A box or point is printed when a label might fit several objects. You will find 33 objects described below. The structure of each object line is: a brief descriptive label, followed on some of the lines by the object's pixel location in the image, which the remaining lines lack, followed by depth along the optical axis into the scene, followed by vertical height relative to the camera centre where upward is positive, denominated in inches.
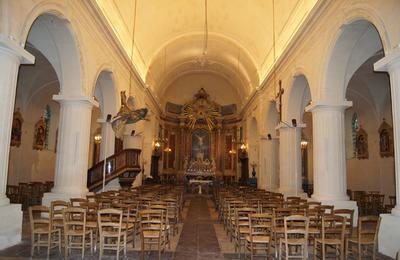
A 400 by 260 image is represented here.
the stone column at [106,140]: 566.3 +59.0
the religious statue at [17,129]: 639.1 +83.4
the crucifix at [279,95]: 502.8 +125.4
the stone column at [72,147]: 401.4 +34.0
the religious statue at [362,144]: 706.2 +76.2
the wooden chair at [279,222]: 226.1 -31.2
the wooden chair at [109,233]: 217.9 -33.7
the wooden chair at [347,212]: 261.3 -23.5
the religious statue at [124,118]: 456.4 +77.8
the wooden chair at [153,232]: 228.7 -37.7
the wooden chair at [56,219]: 241.9 -30.3
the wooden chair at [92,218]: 242.8 -32.3
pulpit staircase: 519.2 +11.7
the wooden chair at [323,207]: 289.0 -21.8
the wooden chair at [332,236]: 220.1 -37.8
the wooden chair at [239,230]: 250.2 -36.5
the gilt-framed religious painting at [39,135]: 695.7 +81.6
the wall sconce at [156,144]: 917.3 +87.7
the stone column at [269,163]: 711.7 +34.4
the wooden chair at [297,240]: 206.8 -36.3
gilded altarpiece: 1135.0 +141.6
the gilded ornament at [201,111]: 1146.4 +220.6
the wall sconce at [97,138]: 884.6 +96.5
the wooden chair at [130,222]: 259.3 -33.3
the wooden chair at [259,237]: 226.5 -38.0
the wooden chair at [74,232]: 228.8 -37.3
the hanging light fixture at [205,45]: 668.1 +325.4
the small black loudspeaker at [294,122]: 533.8 +88.6
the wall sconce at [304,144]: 886.1 +93.8
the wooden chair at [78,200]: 309.1 -21.1
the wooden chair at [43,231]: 233.8 -38.2
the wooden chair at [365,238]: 227.0 -38.4
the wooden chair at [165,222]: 257.7 -33.0
